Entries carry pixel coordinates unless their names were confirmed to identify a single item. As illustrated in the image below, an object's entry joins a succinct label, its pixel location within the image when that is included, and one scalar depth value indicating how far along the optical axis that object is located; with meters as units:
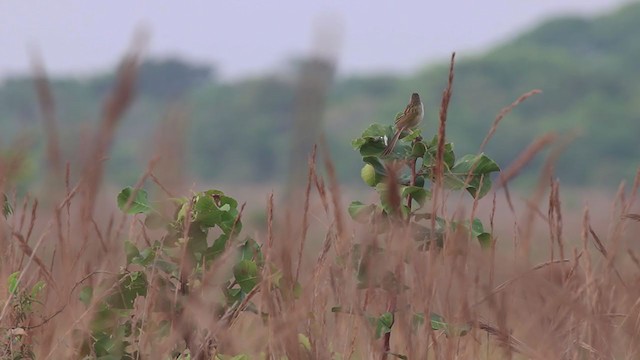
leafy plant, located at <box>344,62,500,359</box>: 19.12
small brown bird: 19.19
